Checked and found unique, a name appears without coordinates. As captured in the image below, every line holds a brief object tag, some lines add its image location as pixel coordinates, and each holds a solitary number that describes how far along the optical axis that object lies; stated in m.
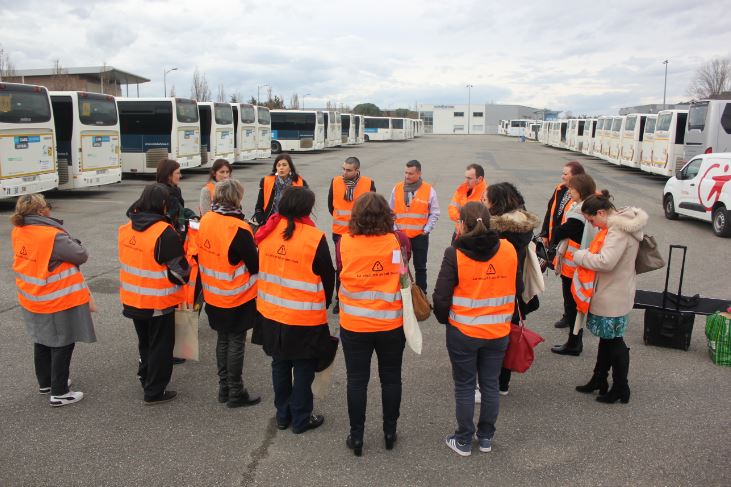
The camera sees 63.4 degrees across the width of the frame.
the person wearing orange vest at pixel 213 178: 6.48
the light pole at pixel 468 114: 134.44
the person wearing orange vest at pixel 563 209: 6.05
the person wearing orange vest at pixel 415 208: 7.00
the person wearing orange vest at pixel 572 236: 5.36
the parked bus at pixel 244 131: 29.25
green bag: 5.55
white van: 12.59
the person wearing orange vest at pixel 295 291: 3.91
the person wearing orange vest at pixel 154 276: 4.48
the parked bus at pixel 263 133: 31.03
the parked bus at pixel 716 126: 21.22
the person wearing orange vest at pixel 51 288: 4.51
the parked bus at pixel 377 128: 67.19
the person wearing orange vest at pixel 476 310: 3.72
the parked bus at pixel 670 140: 23.52
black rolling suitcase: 5.96
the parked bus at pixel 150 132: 22.69
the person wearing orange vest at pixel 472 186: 6.98
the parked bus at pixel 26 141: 13.78
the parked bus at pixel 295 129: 39.34
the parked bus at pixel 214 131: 26.00
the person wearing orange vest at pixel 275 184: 6.86
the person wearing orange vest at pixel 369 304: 3.66
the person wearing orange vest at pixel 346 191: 6.97
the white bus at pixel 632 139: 28.58
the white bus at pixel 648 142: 25.94
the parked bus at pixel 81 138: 16.83
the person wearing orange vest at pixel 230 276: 4.39
